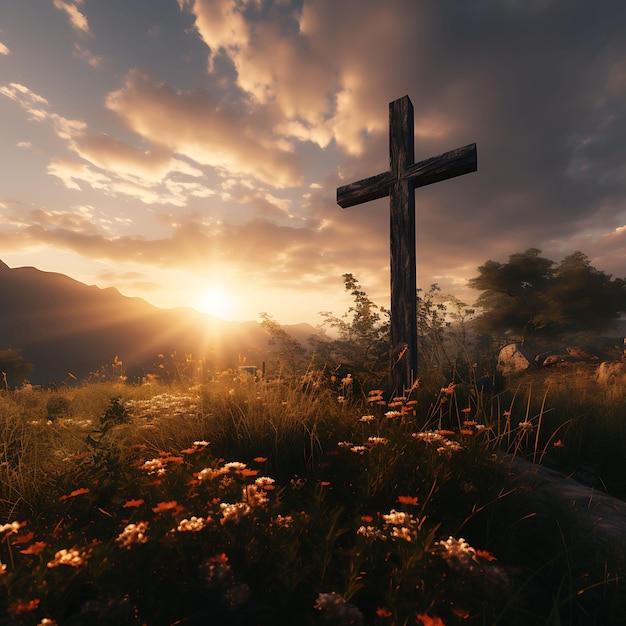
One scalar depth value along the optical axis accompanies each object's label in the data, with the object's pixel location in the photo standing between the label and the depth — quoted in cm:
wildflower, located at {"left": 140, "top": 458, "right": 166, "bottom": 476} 248
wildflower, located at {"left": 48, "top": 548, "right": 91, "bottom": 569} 145
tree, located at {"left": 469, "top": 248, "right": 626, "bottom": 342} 2653
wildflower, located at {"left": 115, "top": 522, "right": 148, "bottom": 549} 151
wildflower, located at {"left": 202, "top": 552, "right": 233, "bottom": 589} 133
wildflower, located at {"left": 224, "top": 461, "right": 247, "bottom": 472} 227
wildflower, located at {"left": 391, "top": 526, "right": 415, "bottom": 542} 153
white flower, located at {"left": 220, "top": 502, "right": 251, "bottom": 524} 164
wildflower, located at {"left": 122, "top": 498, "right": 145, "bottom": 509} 199
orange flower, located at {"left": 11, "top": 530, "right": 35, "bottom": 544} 173
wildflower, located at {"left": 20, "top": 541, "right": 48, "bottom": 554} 161
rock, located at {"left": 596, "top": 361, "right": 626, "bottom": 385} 778
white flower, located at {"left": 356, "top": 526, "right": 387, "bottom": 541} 167
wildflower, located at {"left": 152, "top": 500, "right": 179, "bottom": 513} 180
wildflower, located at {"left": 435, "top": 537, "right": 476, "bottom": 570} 139
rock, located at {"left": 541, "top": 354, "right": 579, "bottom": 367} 1097
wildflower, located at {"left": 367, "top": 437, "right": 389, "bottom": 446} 257
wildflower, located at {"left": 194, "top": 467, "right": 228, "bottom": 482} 216
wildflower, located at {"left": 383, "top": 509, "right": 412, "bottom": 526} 168
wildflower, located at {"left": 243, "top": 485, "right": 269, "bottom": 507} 179
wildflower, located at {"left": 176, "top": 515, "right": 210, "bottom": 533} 160
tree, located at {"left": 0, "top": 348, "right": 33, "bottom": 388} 3091
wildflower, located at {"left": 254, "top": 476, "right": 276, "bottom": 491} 205
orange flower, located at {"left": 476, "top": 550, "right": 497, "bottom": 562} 144
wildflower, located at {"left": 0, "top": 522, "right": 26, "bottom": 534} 176
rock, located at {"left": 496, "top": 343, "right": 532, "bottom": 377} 1100
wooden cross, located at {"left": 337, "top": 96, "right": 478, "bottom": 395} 503
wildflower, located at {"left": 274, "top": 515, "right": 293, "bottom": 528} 177
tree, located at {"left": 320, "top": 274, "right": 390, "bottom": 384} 676
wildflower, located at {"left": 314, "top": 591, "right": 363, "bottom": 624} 124
